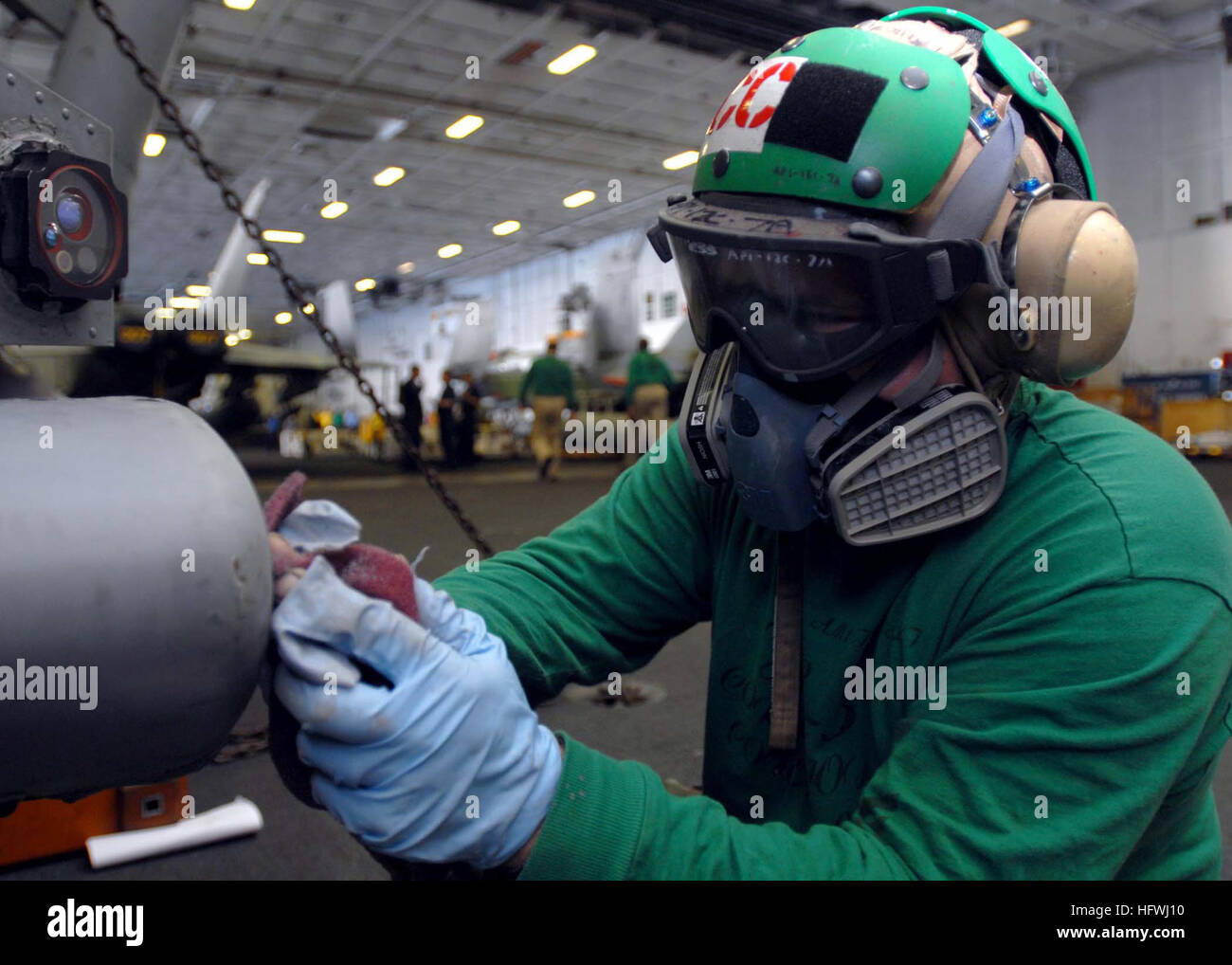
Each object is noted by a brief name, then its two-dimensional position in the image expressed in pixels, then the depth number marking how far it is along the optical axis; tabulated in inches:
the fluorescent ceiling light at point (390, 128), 619.8
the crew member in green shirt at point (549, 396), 455.2
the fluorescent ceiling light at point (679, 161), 705.8
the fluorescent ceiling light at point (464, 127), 606.1
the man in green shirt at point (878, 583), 29.8
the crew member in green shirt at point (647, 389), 440.1
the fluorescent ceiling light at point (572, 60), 500.1
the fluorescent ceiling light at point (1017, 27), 463.2
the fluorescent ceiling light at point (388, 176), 730.8
